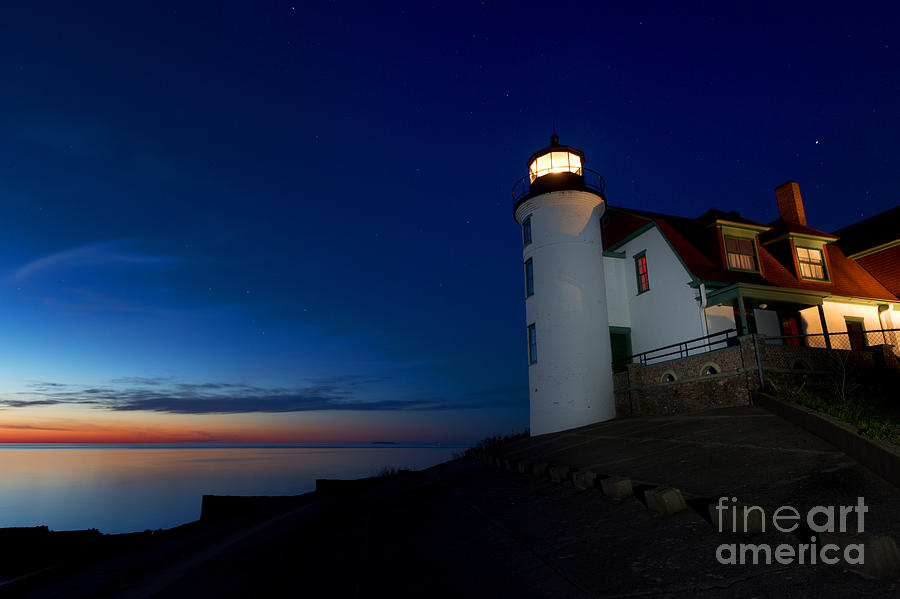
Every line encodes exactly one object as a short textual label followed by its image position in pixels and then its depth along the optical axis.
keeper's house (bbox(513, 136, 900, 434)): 19.34
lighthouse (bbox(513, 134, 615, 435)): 21.05
